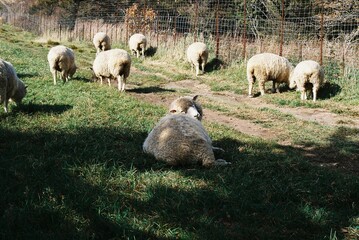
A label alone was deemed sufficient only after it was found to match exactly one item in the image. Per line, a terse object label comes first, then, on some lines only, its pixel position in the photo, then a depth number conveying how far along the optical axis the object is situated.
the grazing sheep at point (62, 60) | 11.46
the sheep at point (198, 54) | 16.55
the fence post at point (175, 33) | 20.17
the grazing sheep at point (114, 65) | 11.25
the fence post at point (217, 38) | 17.12
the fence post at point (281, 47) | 14.45
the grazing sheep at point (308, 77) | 11.87
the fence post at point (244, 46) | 16.04
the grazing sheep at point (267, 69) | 12.79
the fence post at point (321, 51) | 13.11
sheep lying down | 5.00
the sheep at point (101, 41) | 21.50
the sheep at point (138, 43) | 20.98
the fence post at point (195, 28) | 18.68
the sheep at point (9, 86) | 7.41
